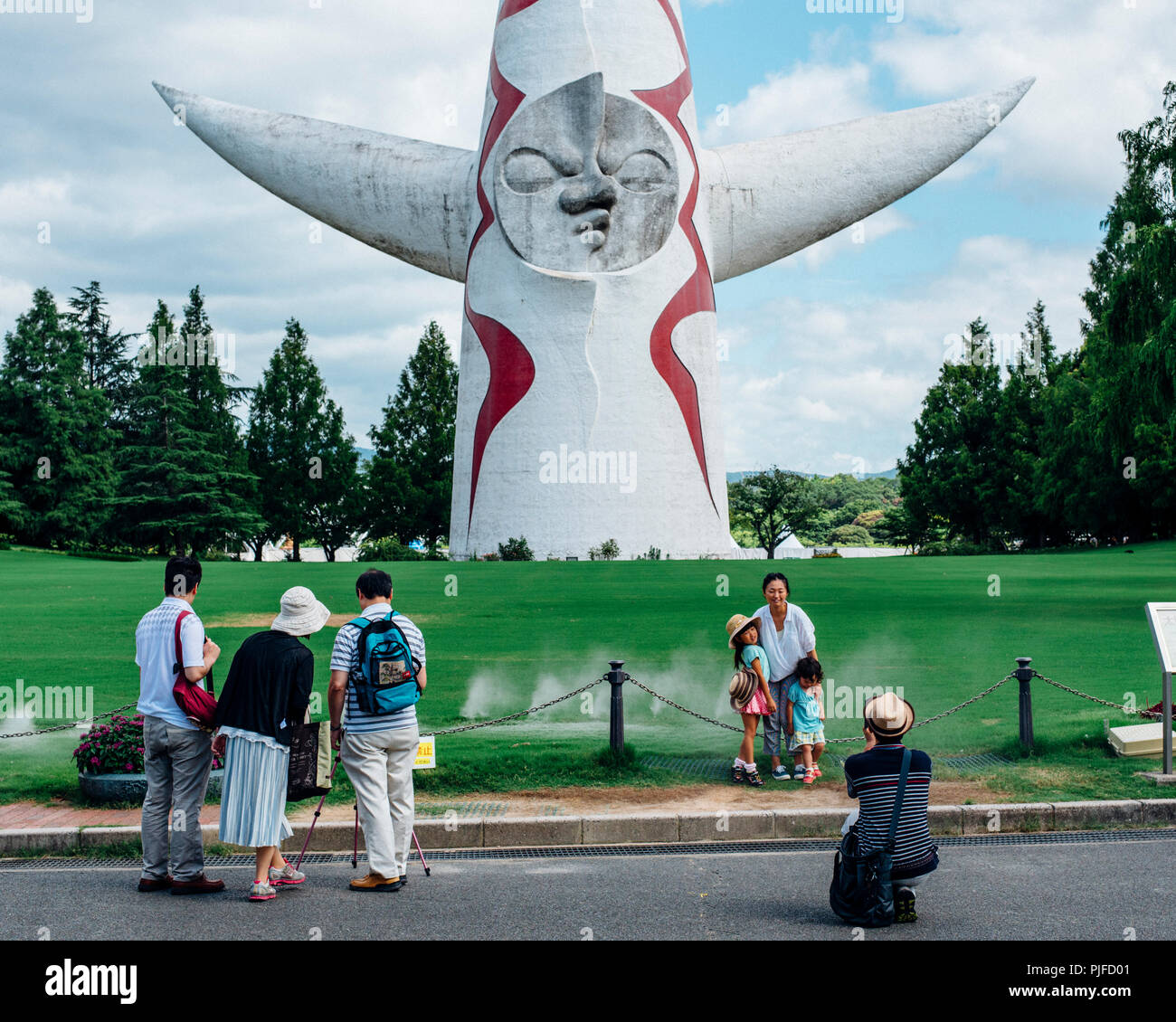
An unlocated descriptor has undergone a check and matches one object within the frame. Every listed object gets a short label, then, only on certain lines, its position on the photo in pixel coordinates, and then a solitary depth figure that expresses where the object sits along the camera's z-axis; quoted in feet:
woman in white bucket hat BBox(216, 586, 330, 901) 21.93
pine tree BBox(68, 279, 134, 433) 209.05
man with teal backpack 22.38
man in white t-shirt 22.53
